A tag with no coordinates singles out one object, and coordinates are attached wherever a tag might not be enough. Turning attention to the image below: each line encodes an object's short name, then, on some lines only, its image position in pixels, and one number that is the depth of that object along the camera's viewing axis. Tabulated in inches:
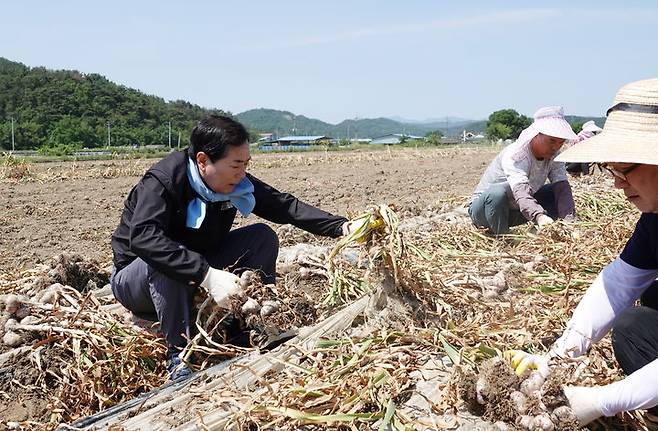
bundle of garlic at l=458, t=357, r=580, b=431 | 64.8
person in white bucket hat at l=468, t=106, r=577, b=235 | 161.5
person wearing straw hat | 63.9
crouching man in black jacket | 102.0
